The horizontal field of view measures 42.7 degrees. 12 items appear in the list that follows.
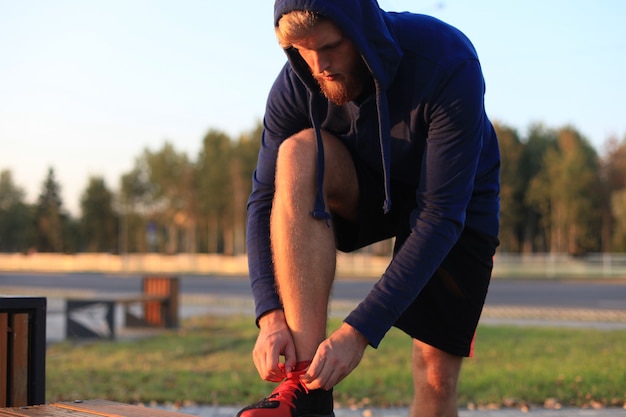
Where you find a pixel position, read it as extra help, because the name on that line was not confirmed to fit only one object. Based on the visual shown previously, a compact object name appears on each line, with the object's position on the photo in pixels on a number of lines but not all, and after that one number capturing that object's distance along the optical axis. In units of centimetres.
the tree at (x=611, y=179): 6022
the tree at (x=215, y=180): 6506
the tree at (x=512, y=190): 5197
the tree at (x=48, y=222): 8144
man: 228
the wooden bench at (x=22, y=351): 298
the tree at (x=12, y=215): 9369
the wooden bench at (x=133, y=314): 1220
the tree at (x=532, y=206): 6419
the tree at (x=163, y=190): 6788
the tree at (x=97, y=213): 7988
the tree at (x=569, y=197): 5350
